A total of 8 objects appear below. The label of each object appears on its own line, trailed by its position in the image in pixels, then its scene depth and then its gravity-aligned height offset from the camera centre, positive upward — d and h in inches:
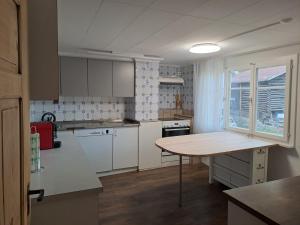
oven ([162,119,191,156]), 172.9 -20.6
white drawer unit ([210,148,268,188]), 115.3 -37.6
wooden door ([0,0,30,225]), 19.9 -1.5
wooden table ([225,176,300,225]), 39.4 -20.7
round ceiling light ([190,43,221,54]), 116.5 +30.8
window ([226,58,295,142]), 119.0 +2.5
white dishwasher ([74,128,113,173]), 146.5 -30.6
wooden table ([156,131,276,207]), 101.3 -22.2
